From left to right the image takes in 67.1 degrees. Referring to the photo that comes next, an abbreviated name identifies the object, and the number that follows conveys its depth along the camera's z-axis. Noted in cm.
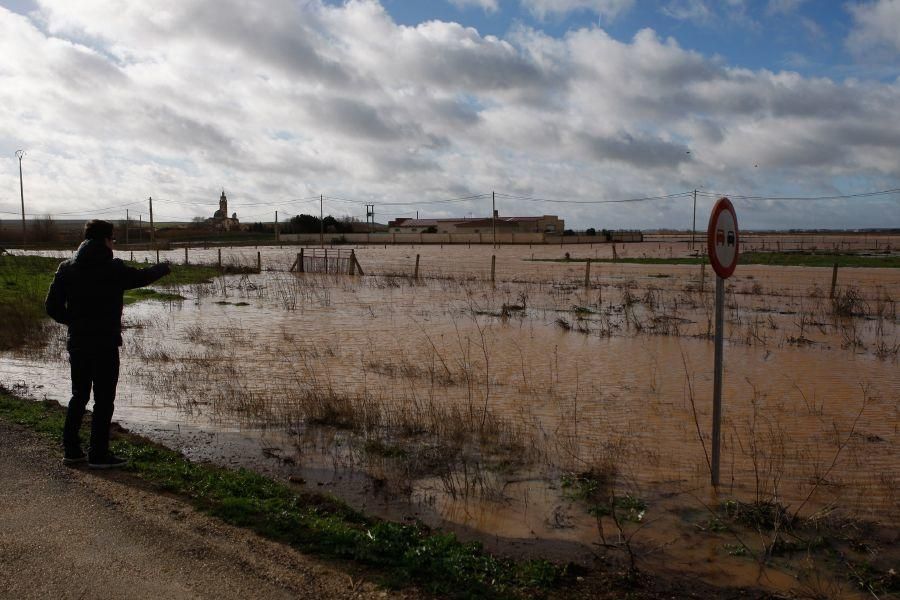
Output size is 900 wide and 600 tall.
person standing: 555
